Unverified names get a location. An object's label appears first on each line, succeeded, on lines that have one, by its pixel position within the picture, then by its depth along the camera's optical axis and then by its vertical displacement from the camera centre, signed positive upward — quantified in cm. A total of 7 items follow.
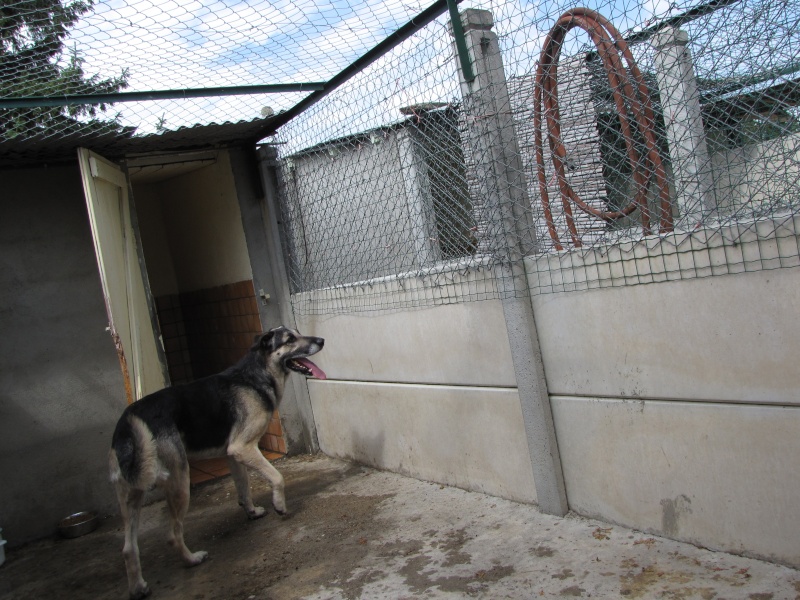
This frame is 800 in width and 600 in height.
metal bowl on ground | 524 -142
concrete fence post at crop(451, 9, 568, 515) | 375 +18
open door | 492 +39
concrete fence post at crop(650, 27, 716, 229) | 297 +42
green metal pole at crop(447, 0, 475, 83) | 374 +123
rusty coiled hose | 309 +65
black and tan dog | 408 -73
